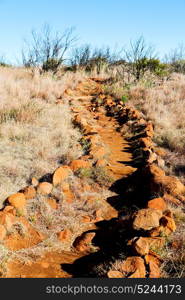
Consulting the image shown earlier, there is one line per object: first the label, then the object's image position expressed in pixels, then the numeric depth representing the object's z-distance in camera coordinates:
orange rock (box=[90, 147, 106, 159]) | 5.48
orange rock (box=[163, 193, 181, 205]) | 3.93
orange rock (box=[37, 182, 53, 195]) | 4.15
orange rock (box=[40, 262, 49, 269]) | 2.99
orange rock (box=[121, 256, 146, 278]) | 2.56
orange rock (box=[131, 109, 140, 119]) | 8.23
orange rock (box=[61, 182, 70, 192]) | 4.39
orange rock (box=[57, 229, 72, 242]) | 3.43
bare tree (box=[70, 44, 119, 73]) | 18.41
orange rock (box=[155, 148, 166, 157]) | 5.99
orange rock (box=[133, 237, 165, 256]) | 2.84
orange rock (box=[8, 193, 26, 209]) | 3.73
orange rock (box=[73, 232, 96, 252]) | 3.31
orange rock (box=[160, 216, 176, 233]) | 3.22
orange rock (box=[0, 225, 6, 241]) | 3.19
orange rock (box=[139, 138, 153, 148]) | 6.25
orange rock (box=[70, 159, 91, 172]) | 4.93
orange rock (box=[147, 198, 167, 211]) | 3.71
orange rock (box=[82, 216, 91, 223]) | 3.80
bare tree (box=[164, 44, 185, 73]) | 16.68
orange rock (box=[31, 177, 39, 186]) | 4.33
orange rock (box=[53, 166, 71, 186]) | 4.44
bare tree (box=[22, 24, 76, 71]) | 14.49
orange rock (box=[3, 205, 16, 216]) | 3.57
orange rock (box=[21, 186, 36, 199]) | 4.04
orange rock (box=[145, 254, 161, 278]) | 2.59
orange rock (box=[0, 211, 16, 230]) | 3.33
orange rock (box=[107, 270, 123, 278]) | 2.56
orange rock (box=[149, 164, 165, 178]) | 4.51
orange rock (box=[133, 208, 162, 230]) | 3.33
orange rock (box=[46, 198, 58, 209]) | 4.03
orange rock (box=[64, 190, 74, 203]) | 4.23
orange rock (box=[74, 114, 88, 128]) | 7.33
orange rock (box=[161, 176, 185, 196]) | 4.14
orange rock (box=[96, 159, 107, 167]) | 5.12
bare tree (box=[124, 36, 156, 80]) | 12.84
